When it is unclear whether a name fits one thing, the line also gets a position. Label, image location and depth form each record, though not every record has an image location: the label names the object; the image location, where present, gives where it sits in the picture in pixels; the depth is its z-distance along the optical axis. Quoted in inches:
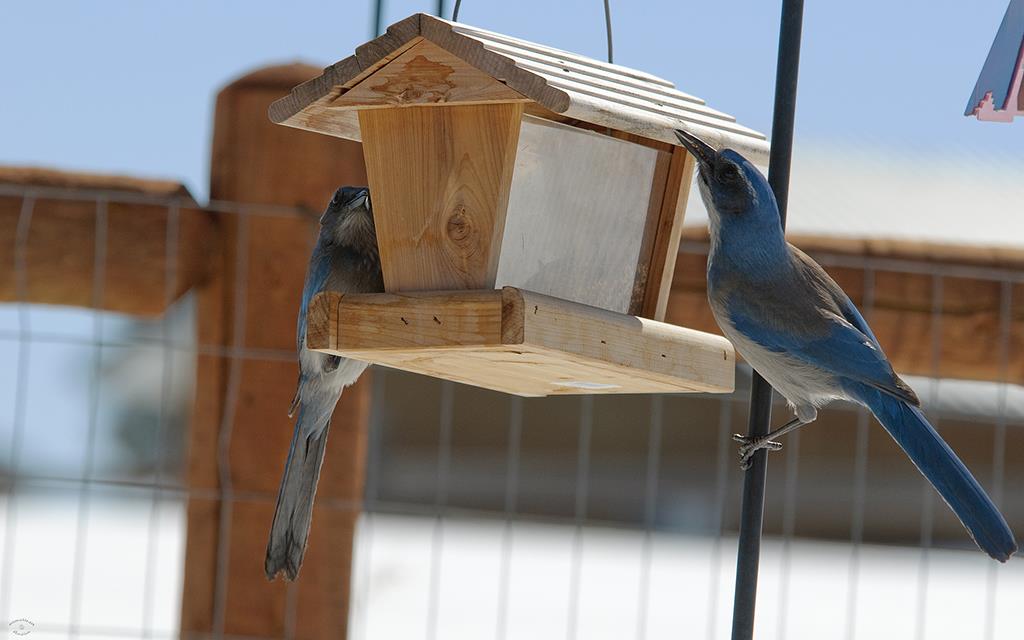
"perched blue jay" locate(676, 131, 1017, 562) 191.8
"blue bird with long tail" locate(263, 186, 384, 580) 231.9
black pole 163.6
